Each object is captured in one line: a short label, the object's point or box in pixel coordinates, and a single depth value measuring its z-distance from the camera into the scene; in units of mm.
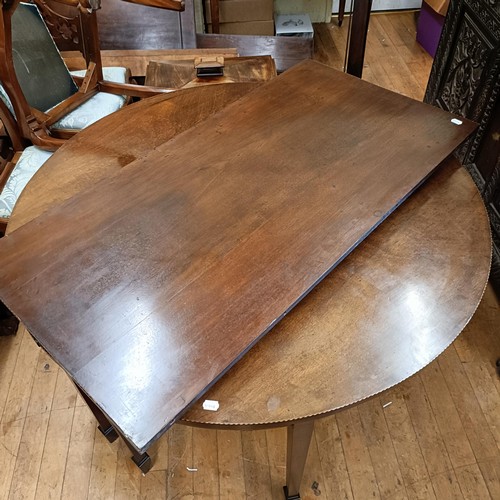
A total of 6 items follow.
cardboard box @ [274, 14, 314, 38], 3275
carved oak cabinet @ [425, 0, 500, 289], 1751
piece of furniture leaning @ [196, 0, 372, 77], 2728
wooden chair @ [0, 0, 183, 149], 1661
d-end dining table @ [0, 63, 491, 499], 812
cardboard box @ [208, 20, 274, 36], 3309
